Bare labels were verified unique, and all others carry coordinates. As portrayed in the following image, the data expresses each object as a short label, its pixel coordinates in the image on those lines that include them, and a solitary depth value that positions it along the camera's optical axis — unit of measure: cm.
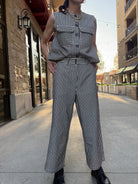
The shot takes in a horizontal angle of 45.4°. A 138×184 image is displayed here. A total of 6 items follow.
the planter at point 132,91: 914
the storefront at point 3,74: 450
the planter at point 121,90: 1298
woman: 153
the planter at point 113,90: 1527
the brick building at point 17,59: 470
